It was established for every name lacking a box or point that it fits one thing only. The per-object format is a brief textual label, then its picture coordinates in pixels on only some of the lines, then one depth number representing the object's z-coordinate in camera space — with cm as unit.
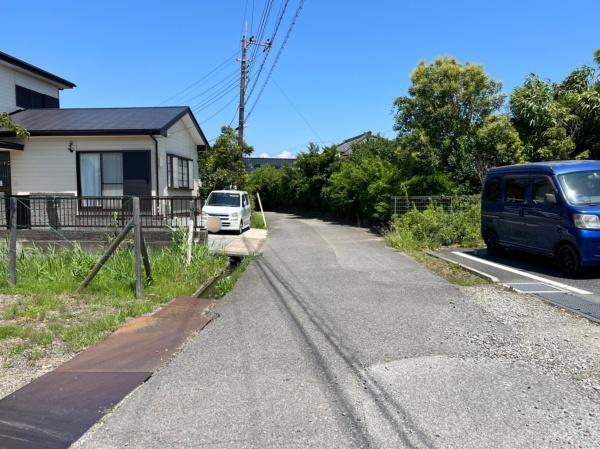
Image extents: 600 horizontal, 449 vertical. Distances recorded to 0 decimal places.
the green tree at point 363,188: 1905
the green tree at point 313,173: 3161
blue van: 838
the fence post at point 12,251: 838
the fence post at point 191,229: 1027
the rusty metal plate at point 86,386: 360
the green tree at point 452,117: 1683
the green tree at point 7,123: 763
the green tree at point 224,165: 2425
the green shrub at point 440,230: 1376
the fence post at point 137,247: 771
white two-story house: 1647
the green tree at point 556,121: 1584
